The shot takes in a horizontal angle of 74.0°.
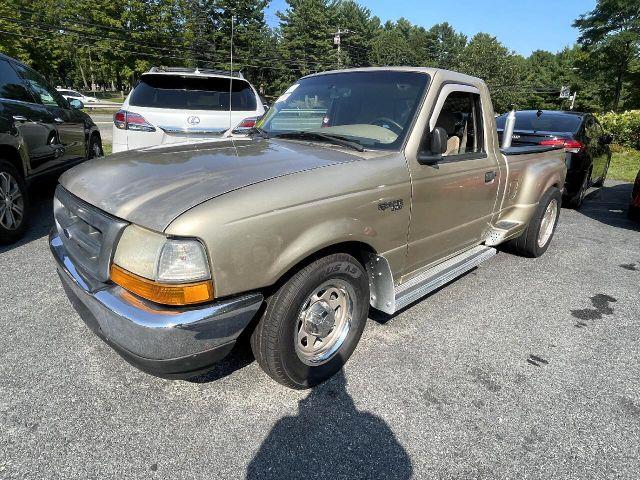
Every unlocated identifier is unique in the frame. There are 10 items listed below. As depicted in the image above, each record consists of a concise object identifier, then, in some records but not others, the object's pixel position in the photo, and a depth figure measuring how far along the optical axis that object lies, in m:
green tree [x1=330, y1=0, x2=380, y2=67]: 74.00
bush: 16.44
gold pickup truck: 1.90
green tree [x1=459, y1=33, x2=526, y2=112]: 69.38
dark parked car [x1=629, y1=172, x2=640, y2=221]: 6.22
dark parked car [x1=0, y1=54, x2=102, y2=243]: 4.40
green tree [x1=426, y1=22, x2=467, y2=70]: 96.56
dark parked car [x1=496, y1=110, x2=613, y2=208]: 7.12
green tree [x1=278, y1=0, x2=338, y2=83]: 64.88
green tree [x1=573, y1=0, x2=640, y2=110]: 28.31
